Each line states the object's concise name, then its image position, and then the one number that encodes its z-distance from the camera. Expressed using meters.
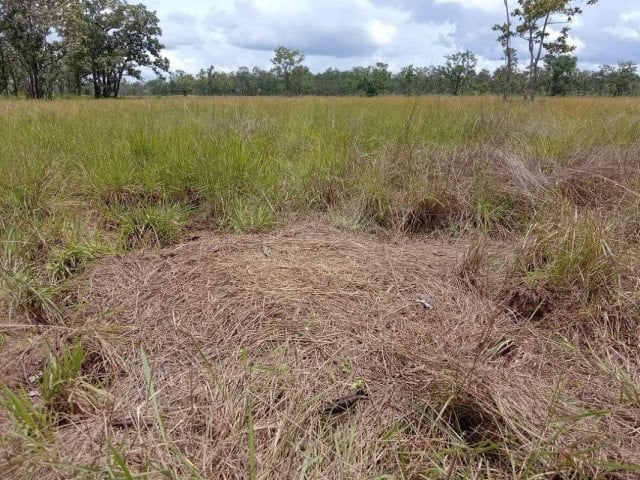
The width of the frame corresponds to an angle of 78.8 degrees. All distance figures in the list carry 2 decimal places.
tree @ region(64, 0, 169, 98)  26.58
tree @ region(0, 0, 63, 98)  22.41
